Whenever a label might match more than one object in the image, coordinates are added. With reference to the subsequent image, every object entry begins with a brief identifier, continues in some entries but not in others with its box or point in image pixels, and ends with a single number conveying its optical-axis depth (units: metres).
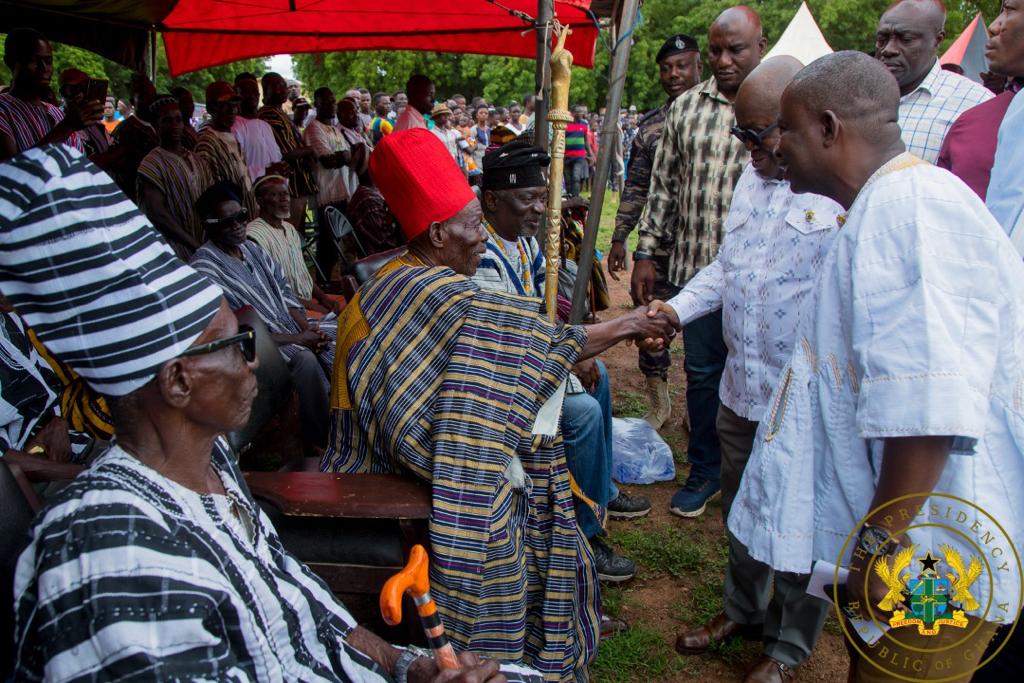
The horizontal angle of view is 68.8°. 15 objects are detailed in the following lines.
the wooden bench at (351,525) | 2.25
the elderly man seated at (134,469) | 1.25
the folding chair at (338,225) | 6.28
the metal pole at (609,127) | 3.20
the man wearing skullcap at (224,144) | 6.45
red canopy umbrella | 6.40
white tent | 7.88
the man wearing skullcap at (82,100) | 4.57
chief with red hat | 2.34
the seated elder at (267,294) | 3.84
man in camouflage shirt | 4.87
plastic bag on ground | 4.49
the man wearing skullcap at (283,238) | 5.28
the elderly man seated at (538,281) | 3.05
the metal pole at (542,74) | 3.50
